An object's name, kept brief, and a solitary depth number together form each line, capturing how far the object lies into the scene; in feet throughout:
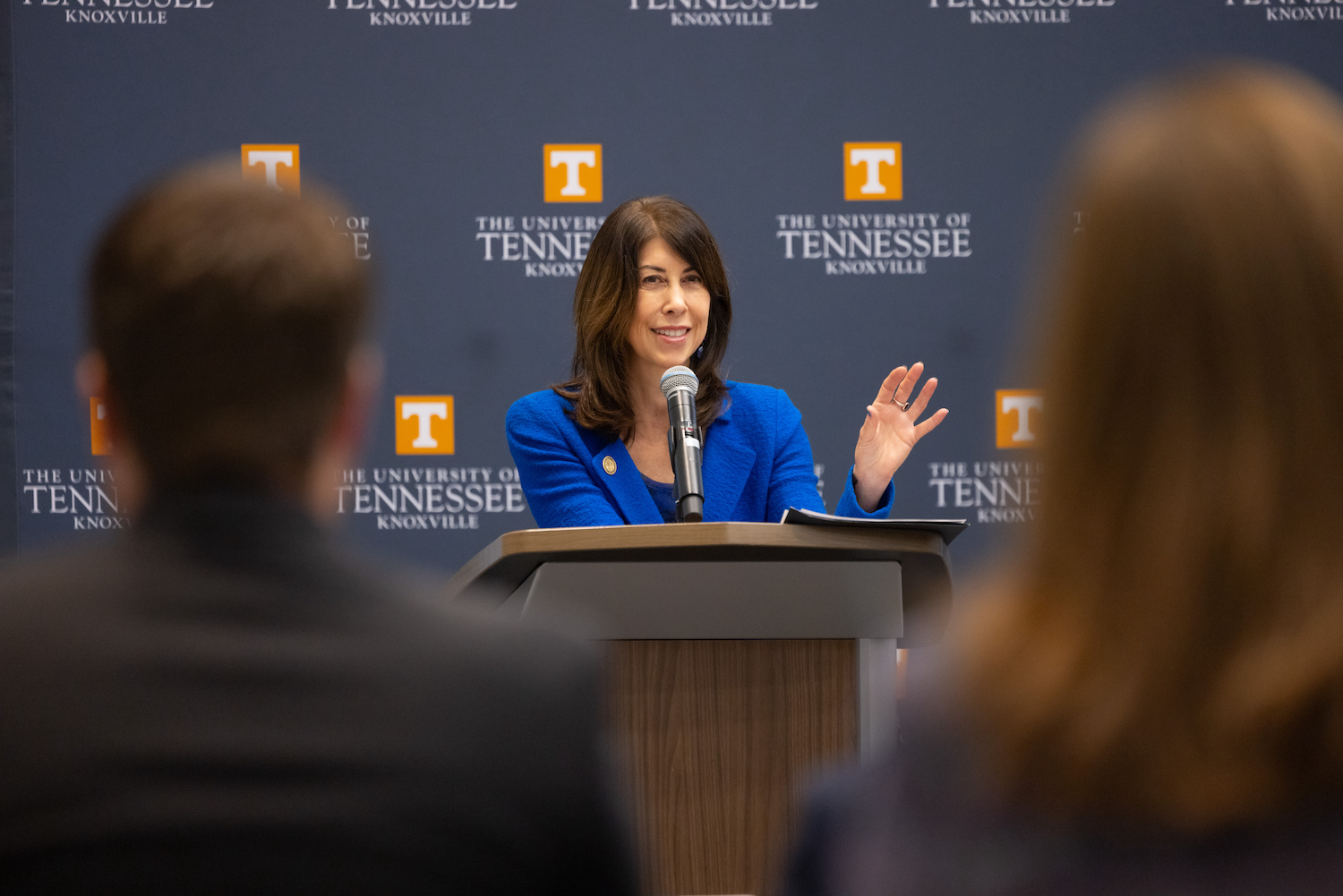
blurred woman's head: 8.50
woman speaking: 26.13
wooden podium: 24.29
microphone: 24.63
